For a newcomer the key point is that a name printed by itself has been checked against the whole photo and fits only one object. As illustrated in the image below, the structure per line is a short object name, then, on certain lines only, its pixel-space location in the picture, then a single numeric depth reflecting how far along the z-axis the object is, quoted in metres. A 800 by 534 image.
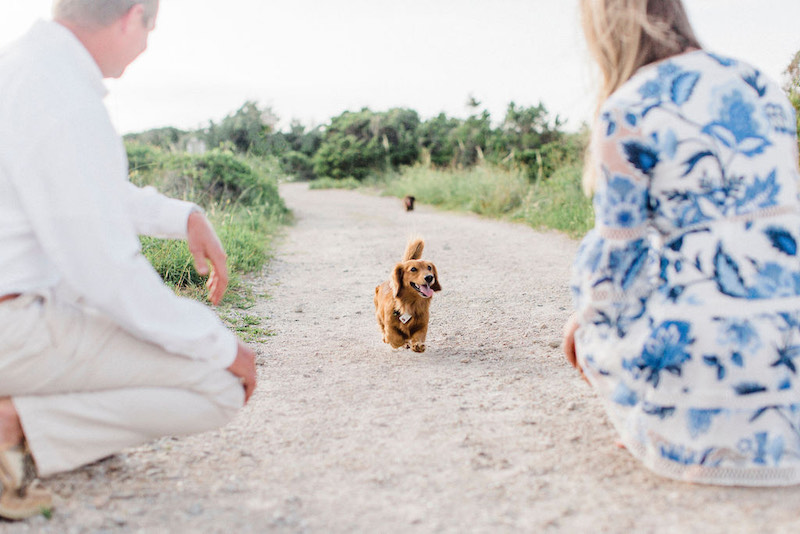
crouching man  1.79
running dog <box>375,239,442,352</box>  4.00
